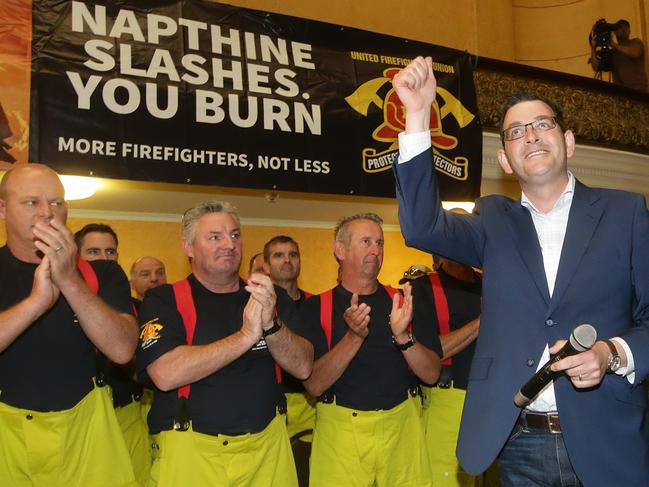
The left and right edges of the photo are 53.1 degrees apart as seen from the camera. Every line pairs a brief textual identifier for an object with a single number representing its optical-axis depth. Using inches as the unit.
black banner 172.1
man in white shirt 70.9
